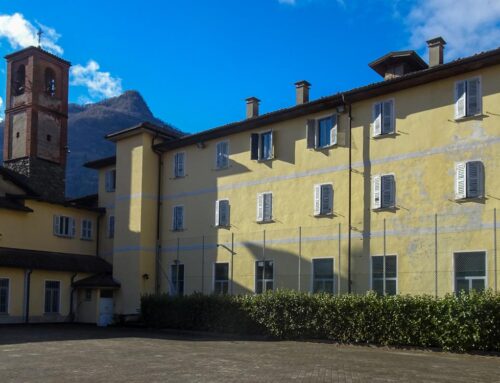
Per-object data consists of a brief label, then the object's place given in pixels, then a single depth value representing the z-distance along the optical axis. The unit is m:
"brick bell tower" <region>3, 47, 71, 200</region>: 39.78
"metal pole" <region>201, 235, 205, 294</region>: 28.50
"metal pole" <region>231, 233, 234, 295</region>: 27.48
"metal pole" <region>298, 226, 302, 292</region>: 24.88
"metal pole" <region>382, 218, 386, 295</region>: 22.09
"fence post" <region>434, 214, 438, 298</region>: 20.36
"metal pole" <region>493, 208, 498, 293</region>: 19.19
